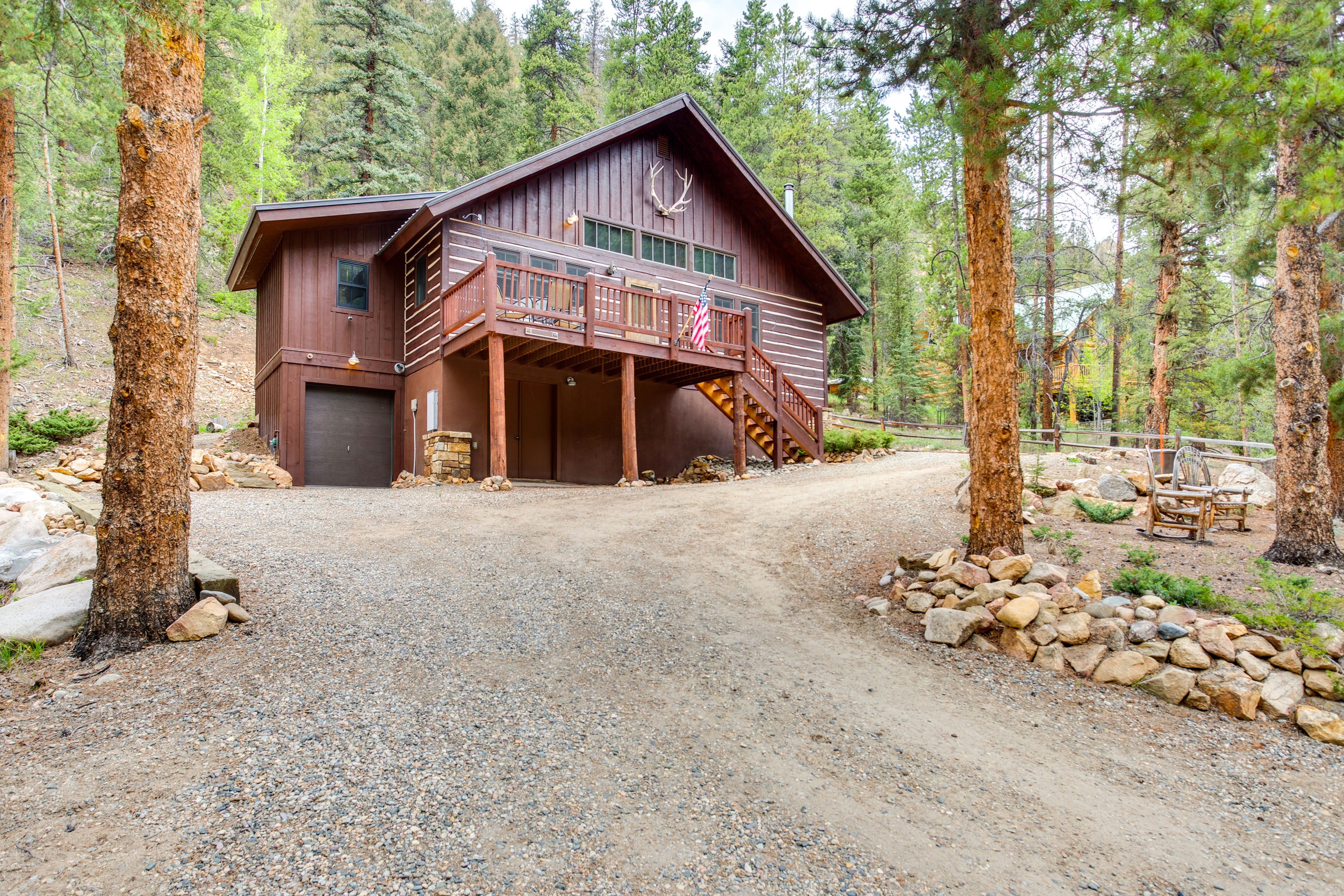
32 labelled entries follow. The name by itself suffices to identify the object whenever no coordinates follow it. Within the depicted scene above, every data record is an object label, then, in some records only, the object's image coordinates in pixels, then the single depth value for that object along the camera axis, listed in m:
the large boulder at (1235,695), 3.60
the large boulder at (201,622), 3.82
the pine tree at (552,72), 24.98
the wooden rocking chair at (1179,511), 6.45
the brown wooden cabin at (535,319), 11.66
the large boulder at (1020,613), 4.41
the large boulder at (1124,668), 3.94
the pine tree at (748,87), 27.78
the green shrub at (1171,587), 4.50
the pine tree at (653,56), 26.38
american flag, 12.09
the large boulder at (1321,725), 3.34
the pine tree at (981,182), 4.94
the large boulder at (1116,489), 8.41
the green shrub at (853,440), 15.34
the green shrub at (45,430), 12.15
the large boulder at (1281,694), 3.57
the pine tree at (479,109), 25.20
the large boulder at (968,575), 4.89
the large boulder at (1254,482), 8.95
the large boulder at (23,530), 5.88
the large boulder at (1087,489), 8.45
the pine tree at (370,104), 19.73
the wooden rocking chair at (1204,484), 7.16
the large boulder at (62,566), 4.55
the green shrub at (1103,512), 7.25
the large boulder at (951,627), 4.50
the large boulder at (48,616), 3.76
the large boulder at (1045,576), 4.70
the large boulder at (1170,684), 3.75
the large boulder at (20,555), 5.14
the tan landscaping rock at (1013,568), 4.79
